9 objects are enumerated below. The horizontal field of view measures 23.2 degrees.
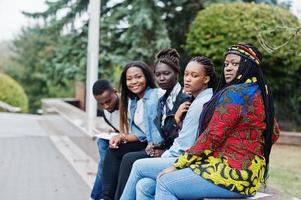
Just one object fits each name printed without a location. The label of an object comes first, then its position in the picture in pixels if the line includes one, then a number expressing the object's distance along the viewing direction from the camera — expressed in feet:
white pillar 38.41
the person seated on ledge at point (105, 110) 23.16
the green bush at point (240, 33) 51.52
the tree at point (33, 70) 146.39
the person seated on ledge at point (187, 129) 17.41
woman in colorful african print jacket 15.19
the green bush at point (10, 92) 116.60
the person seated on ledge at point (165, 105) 20.00
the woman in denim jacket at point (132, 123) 21.92
